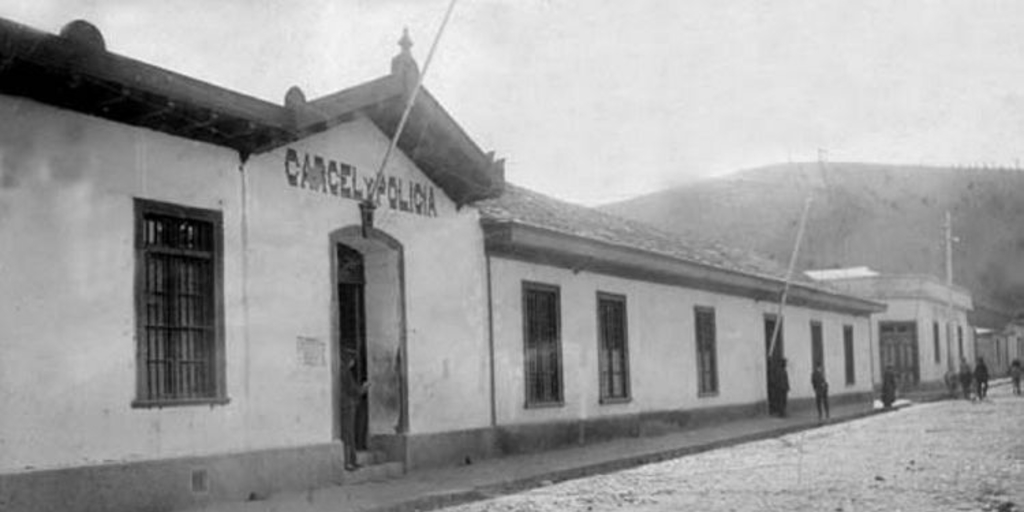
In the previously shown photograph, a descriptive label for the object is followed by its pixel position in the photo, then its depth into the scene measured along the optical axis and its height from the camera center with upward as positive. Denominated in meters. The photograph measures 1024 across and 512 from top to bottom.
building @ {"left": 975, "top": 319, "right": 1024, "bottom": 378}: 65.69 -0.42
